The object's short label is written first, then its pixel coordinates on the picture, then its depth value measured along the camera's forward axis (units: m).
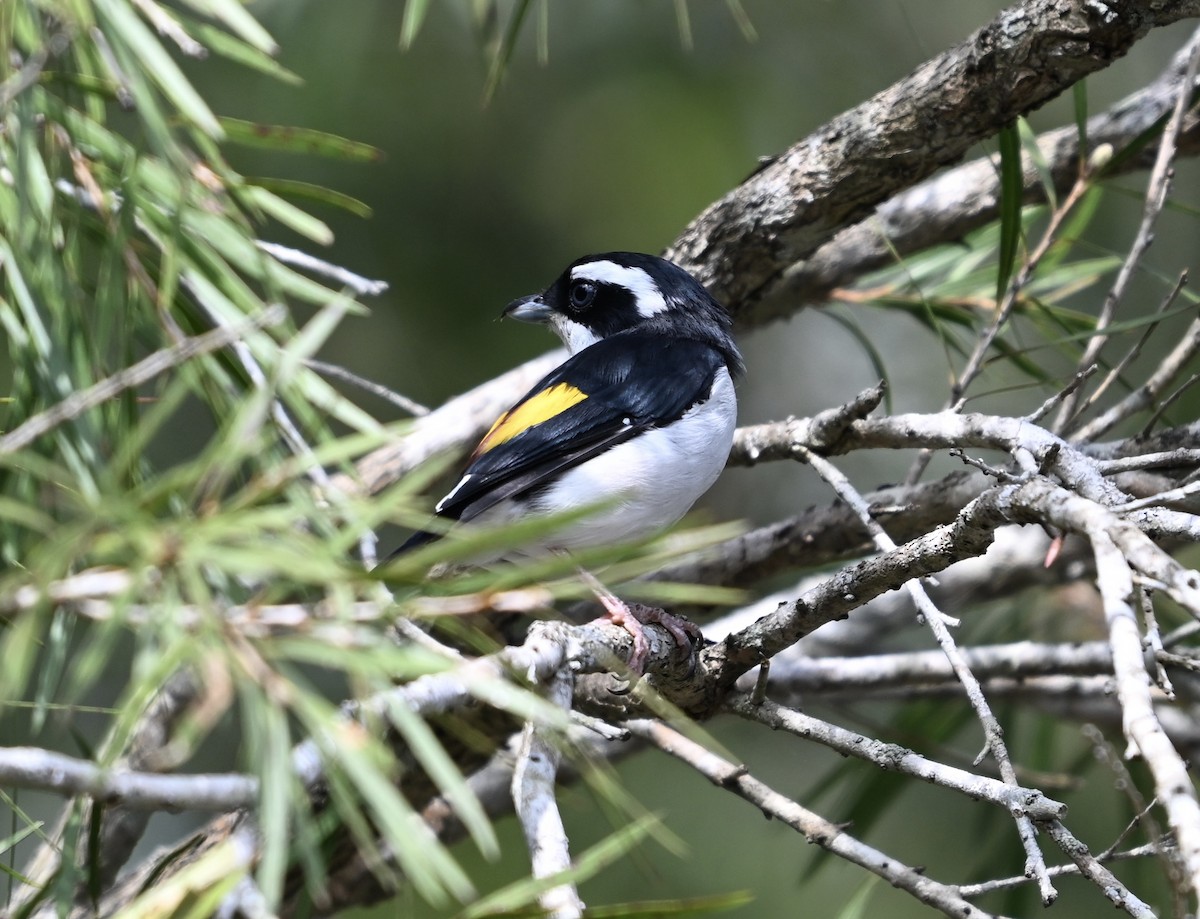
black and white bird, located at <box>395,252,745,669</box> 6.14
